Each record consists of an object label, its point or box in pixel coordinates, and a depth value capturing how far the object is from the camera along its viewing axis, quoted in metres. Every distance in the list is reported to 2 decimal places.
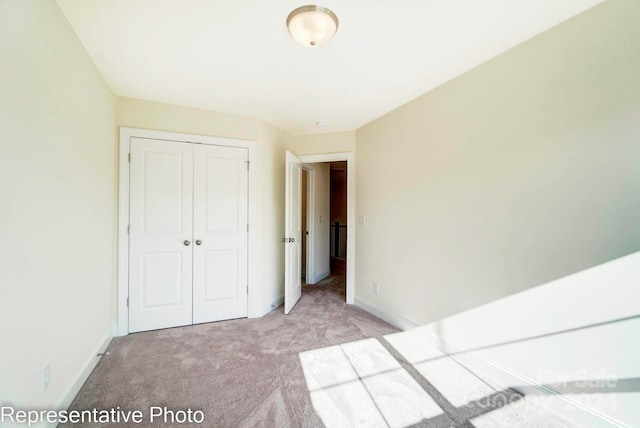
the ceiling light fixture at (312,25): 1.39
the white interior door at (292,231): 3.08
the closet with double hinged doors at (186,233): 2.58
